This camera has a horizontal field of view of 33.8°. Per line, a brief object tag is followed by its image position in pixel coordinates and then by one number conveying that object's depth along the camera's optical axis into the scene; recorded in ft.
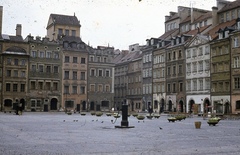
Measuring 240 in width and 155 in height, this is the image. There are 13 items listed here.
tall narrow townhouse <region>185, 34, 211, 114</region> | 203.62
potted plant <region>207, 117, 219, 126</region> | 87.12
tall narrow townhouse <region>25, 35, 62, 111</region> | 249.55
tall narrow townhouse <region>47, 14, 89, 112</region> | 261.44
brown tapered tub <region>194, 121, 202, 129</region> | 77.81
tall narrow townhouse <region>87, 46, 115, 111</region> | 271.28
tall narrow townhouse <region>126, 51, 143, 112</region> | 273.44
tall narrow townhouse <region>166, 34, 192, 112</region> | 223.92
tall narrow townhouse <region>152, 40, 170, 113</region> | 242.78
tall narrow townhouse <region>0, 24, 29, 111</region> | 238.89
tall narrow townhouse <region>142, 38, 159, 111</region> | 256.93
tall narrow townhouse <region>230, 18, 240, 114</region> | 179.93
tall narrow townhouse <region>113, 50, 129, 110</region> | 298.45
